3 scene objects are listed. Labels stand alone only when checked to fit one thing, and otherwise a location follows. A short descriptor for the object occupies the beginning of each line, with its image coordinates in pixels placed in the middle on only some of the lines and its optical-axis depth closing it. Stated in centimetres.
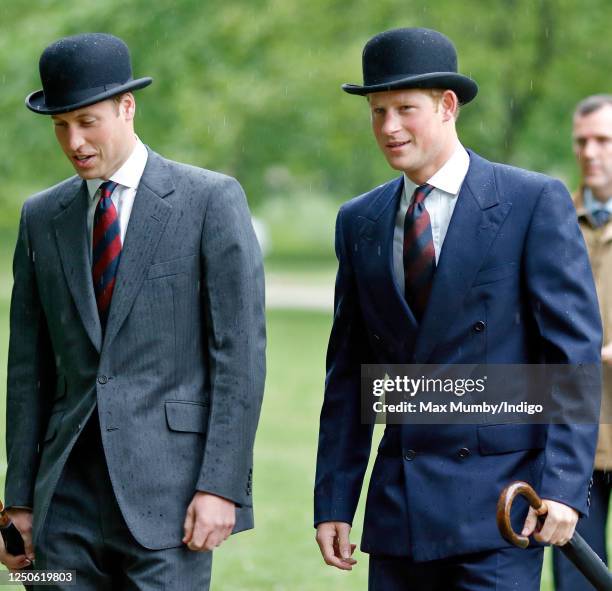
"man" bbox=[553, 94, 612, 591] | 1275
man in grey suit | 930
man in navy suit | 899
